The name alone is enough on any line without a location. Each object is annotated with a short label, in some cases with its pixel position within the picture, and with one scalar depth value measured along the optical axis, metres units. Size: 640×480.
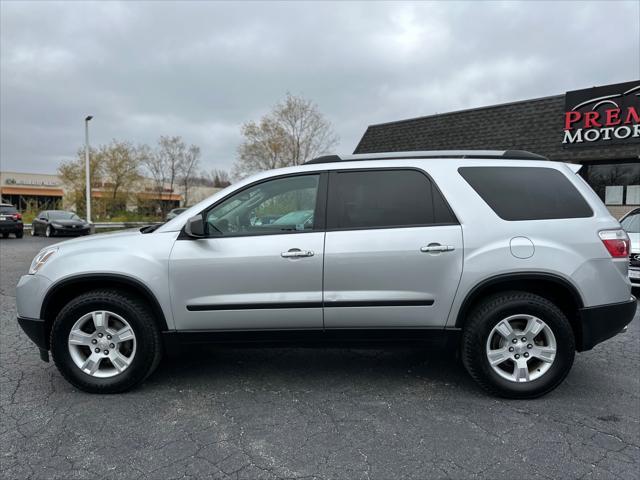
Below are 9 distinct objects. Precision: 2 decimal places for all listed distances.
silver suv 3.26
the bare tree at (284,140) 26.81
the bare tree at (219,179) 59.28
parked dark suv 20.67
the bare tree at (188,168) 41.97
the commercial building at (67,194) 37.98
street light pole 25.20
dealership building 12.12
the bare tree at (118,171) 37.31
